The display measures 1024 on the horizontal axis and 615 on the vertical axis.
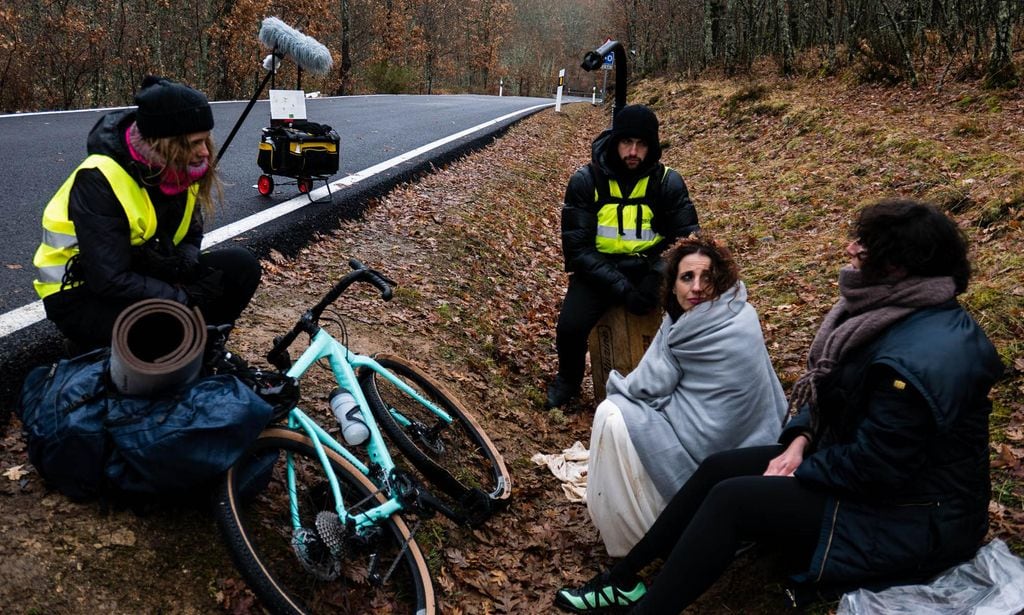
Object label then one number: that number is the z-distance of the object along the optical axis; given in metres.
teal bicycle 3.02
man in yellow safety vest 5.14
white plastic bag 2.66
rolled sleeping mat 2.72
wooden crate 5.34
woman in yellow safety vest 3.10
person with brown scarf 2.60
